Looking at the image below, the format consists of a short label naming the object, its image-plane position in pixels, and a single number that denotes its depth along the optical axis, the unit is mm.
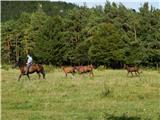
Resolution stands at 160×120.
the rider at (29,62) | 30375
